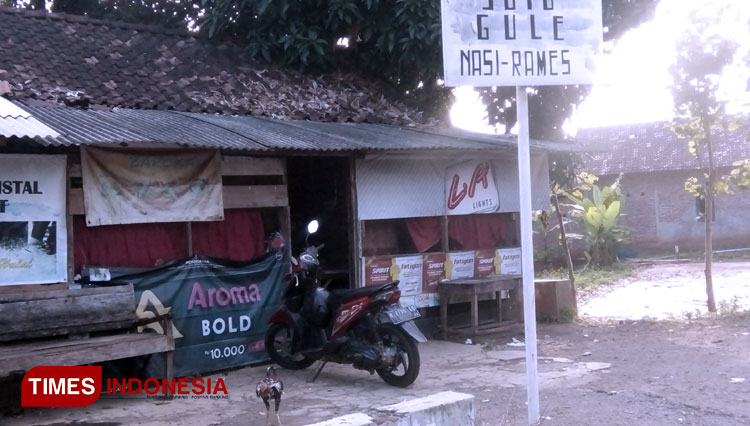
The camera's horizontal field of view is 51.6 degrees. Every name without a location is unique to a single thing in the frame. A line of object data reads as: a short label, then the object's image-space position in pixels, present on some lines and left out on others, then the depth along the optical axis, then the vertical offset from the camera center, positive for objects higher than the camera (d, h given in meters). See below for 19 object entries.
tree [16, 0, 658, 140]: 11.55 +3.09
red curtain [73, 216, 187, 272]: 7.50 +0.06
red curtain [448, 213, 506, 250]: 10.81 +0.12
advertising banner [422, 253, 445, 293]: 10.12 -0.40
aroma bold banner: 7.64 -0.60
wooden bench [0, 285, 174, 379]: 6.30 -0.69
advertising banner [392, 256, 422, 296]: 9.83 -0.42
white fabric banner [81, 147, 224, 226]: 7.38 +0.62
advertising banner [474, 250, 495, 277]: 10.77 -0.33
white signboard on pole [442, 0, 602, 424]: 4.86 +1.19
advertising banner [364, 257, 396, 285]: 9.51 -0.34
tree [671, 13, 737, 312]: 11.43 +2.11
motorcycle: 7.19 -0.82
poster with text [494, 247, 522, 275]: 11.02 -0.33
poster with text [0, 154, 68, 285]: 6.91 +0.30
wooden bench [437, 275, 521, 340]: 9.79 -0.67
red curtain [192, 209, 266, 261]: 8.39 +0.11
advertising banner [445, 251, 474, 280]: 10.40 -0.34
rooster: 4.64 -0.86
